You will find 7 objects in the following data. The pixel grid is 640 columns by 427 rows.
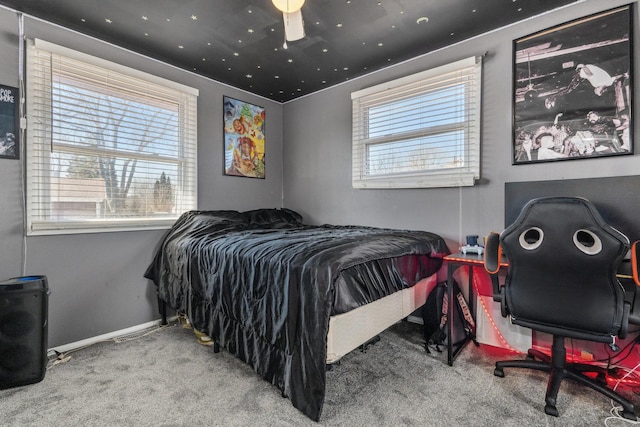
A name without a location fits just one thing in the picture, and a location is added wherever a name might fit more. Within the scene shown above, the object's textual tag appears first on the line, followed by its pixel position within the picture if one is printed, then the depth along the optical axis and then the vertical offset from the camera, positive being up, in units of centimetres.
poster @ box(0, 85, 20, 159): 206 +61
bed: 146 -47
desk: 196 -41
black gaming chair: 144 -37
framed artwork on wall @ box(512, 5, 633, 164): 190 +82
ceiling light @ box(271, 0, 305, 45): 171 +115
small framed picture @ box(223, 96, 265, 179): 338 +84
